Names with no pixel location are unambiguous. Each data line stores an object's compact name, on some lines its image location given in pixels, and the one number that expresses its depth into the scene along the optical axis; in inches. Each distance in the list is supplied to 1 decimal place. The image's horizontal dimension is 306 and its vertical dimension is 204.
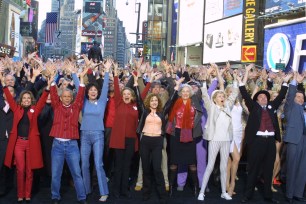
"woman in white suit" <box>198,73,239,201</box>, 315.0
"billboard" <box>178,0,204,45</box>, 2142.0
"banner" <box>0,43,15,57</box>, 1872.5
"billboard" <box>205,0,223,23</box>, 1835.6
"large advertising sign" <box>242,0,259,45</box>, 1505.9
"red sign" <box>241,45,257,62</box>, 1488.7
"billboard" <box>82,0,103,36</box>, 4830.2
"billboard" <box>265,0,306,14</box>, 1192.9
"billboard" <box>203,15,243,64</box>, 1614.2
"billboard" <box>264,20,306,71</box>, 1055.6
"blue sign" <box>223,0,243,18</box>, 1614.3
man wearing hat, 311.0
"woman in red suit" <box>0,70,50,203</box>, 288.5
